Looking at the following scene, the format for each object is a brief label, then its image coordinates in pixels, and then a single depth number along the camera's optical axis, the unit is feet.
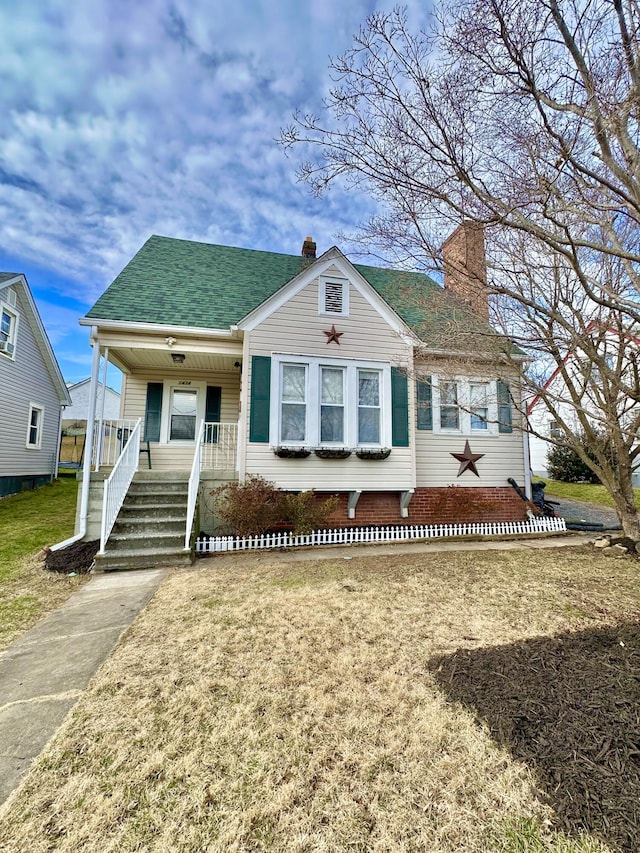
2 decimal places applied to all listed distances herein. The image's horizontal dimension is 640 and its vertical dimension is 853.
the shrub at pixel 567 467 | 53.52
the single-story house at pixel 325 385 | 26.53
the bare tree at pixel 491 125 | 11.35
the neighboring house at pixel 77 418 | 80.28
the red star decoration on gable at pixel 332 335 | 28.19
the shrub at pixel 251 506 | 24.02
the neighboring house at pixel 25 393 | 43.96
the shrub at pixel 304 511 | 25.18
